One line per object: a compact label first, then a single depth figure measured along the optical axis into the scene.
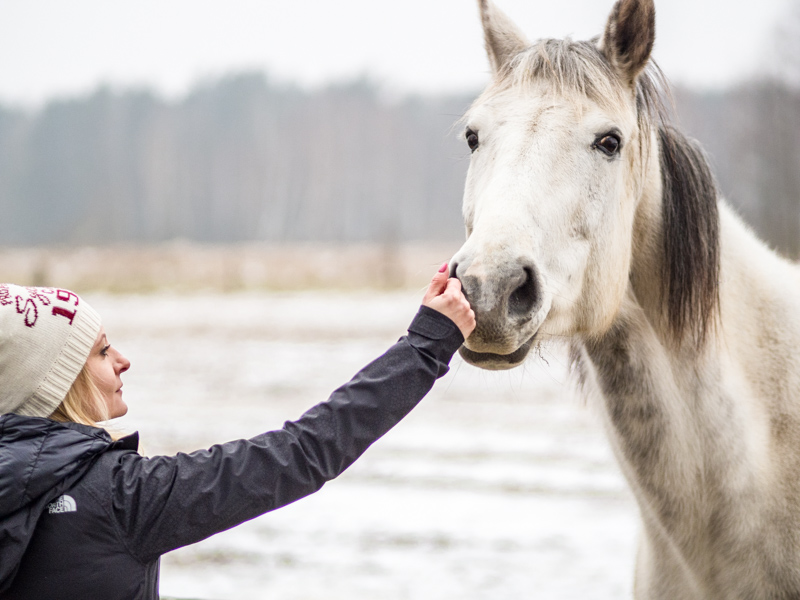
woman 4.92
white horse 5.34
